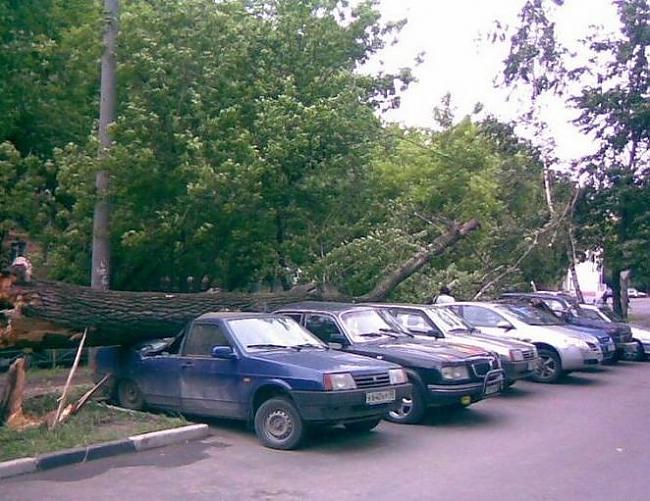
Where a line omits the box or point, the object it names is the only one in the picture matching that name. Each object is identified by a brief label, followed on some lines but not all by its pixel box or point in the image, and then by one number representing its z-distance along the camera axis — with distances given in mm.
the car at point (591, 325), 19156
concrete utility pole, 13688
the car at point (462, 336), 14344
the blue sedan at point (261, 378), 10023
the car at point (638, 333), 21828
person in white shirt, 19864
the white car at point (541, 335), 16969
